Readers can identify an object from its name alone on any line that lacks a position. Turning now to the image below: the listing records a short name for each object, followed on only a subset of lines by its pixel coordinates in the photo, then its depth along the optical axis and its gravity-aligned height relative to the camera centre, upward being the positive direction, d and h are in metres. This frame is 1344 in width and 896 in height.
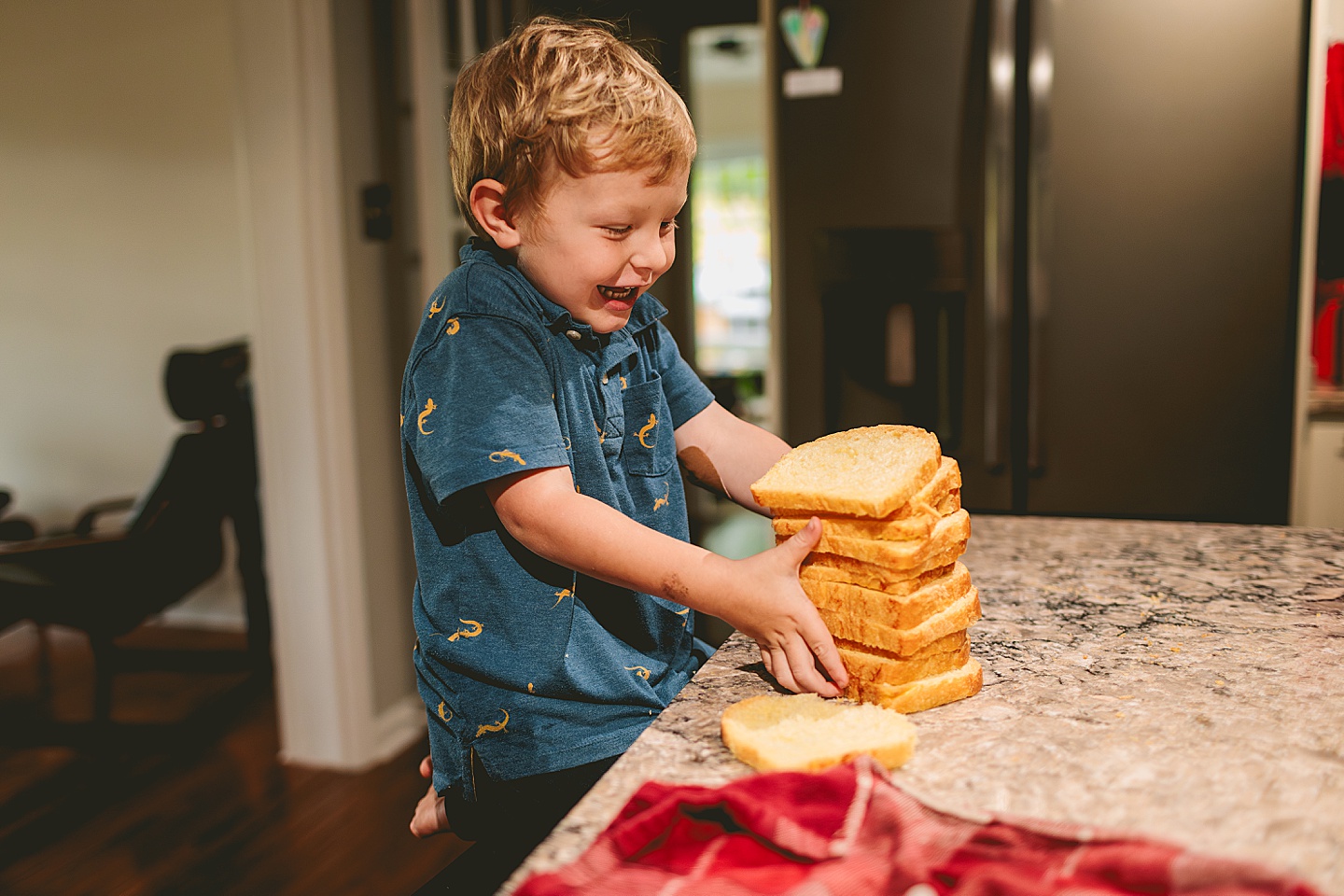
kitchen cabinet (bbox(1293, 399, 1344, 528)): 2.21 -0.44
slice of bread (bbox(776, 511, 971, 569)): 0.76 -0.21
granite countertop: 0.60 -0.33
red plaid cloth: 0.52 -0.32
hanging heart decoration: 2.31 +0.64
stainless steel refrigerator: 2.16 +0.12
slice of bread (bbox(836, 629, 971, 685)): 0.76 -0.30
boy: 0.83 -0.16
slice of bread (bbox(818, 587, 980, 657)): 0.75 -0.27
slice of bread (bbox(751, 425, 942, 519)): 0.78 -0.16
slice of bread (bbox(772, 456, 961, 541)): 0.77 -0.19
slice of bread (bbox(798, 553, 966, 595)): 0.77 -0.23
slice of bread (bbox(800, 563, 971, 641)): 0.76 -0.25
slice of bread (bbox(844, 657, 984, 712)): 0.76 -0.32
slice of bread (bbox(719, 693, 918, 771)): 0.66 -0.32
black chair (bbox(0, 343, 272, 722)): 2.91 -0.75
